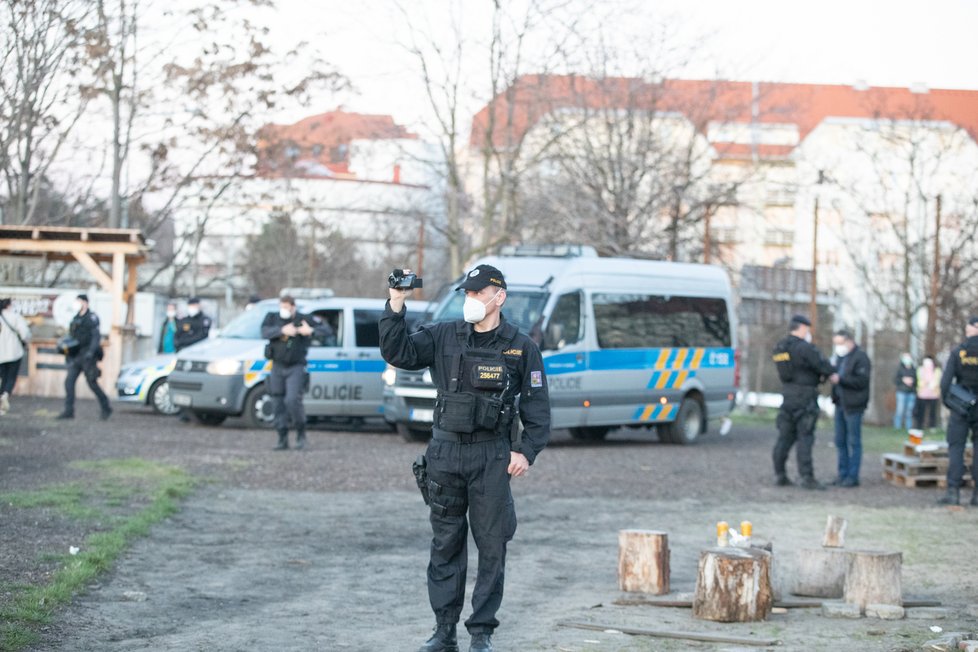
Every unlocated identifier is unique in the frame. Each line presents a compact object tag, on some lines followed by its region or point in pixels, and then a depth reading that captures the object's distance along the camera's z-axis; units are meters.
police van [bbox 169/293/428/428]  19.23
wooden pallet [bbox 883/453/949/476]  15.47
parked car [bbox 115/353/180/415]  21.20
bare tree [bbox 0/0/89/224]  17.66
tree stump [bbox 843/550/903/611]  7.70
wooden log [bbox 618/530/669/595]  8.28
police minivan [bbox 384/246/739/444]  18.23
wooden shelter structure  23.55
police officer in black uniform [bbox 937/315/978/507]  13.10
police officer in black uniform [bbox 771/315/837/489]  14.45
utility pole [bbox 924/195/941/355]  30.19
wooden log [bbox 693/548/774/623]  7.43
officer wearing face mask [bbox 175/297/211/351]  22.50
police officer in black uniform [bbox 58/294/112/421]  18.94
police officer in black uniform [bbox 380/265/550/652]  6.36
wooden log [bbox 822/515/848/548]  9.10
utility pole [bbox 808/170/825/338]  31.53
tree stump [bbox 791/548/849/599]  8.50
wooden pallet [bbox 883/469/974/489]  15.43
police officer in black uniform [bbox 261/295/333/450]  15.74
